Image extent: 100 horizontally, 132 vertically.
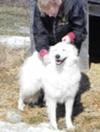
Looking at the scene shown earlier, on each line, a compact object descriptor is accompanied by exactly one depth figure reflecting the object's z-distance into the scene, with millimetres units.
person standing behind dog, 6127
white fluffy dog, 5885
